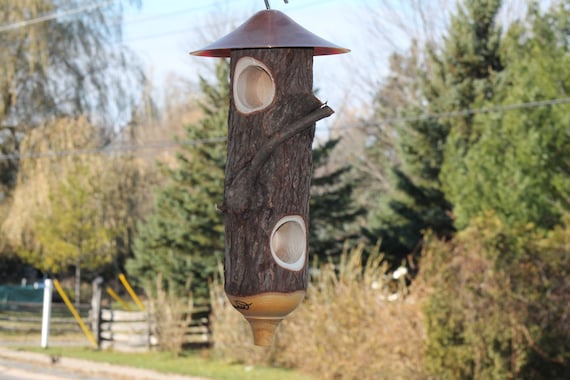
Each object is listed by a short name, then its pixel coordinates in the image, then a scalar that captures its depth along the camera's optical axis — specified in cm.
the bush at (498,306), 1198
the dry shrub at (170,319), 1945
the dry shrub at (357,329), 1322
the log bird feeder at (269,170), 342
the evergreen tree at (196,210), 2111
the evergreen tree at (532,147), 1642
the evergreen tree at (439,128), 2173
